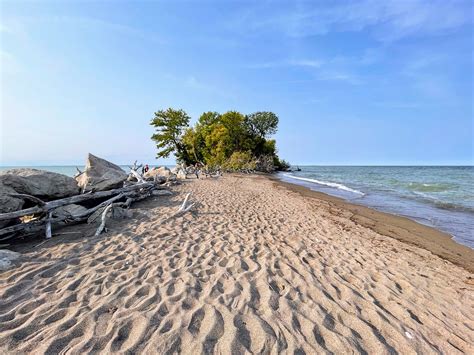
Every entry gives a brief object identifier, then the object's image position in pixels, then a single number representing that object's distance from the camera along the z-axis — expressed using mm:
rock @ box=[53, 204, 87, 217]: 7211
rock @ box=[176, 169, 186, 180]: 24472
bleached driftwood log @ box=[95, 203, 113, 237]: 6531
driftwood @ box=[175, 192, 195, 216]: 9184
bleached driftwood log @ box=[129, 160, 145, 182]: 13459
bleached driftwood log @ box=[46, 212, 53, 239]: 6219
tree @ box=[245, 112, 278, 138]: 60825
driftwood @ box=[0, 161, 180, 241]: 5980
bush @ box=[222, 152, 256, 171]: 43656
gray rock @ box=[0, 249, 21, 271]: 4480
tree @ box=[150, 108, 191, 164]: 46000
